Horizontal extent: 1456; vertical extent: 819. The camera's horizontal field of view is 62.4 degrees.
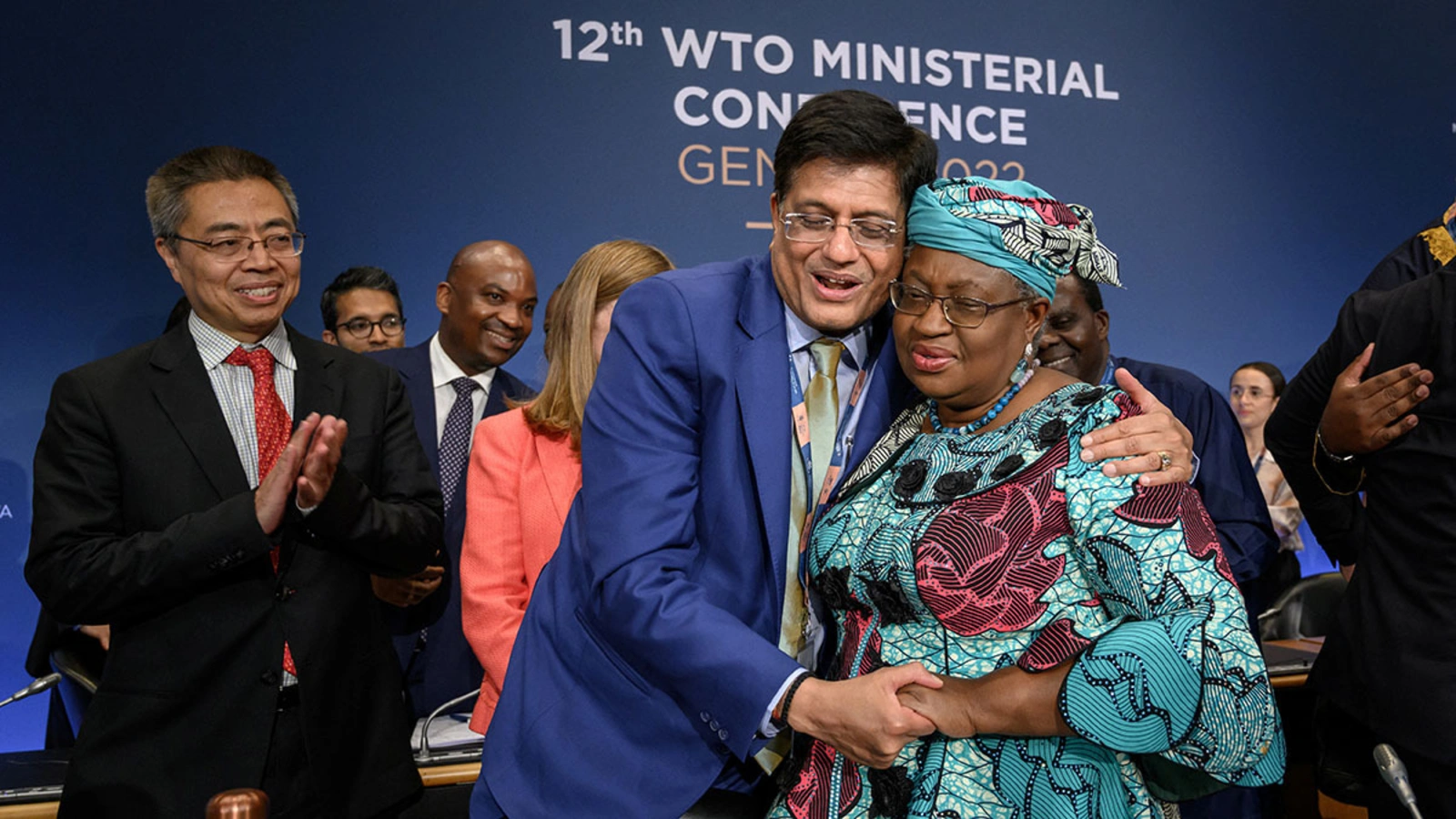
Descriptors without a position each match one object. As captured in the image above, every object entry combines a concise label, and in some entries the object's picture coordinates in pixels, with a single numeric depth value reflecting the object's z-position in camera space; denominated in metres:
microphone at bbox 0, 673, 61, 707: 2.34
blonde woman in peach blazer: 2.95
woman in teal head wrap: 1.50
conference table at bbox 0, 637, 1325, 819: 2.46
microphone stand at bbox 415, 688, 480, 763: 2.72
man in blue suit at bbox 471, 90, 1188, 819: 1.75
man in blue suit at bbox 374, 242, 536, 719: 3.59
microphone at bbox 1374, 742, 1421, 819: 1.81
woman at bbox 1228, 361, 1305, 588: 5.50
